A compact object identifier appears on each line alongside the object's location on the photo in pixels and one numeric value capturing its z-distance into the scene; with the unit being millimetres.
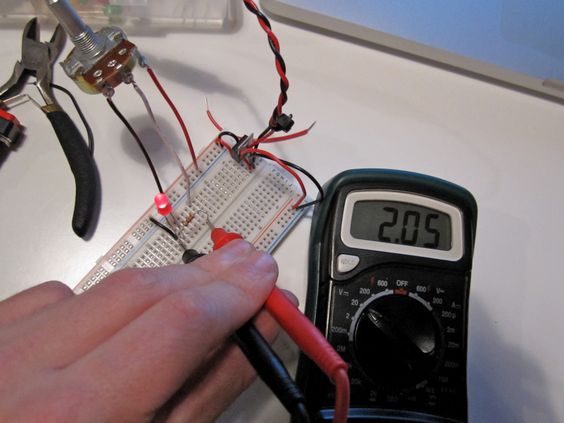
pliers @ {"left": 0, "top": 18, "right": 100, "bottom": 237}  264
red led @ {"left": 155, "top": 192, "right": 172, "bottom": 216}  252
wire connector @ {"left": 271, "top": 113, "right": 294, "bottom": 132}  251
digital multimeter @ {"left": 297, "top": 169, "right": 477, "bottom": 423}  223
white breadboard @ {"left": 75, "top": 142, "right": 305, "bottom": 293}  257
